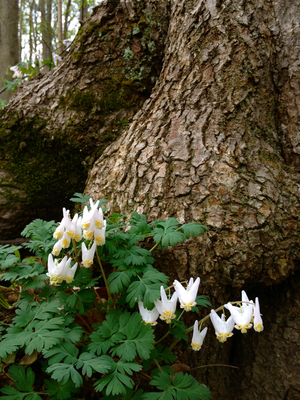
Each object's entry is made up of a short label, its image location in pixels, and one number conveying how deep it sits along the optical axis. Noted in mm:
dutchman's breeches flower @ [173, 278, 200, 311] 310
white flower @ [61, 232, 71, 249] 322
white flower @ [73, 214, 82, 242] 322
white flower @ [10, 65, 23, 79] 937
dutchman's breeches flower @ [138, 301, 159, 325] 316
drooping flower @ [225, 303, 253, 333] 306
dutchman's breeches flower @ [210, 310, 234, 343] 312
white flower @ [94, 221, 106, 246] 315
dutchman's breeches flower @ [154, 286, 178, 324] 307
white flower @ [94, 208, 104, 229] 313
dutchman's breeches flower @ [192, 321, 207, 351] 320
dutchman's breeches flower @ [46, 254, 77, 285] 315
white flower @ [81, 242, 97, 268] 321
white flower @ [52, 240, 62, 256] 321
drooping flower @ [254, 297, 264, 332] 307
